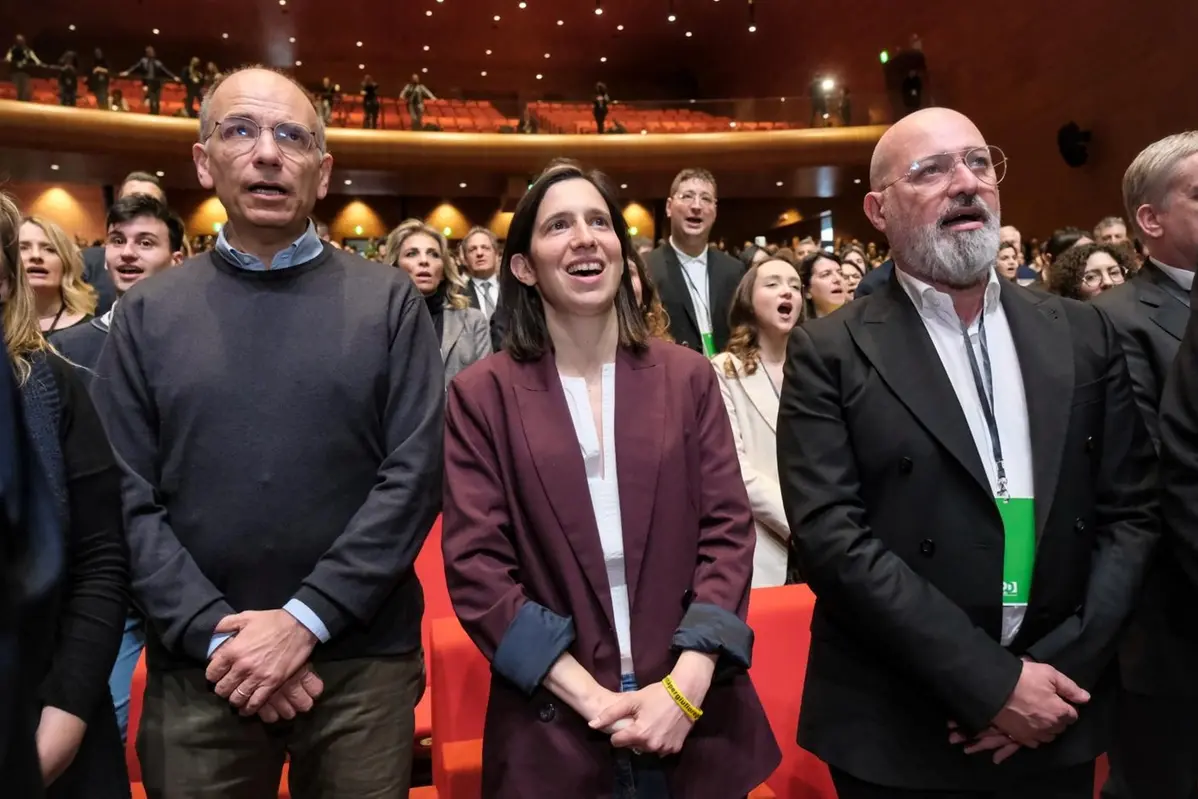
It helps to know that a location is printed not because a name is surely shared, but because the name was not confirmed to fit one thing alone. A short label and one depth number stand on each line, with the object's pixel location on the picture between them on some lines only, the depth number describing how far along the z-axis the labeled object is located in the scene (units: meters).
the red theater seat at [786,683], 2.07
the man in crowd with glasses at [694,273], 4.12
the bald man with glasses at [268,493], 1.46
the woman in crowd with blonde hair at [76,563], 1.18
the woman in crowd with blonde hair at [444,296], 3.78
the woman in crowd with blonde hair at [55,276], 2.61
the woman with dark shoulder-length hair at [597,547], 1.39
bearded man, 1.43
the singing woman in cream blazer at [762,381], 2.71
